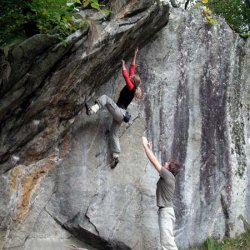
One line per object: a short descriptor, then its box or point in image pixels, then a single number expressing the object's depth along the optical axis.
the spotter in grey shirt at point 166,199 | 7.57
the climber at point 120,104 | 8.55
